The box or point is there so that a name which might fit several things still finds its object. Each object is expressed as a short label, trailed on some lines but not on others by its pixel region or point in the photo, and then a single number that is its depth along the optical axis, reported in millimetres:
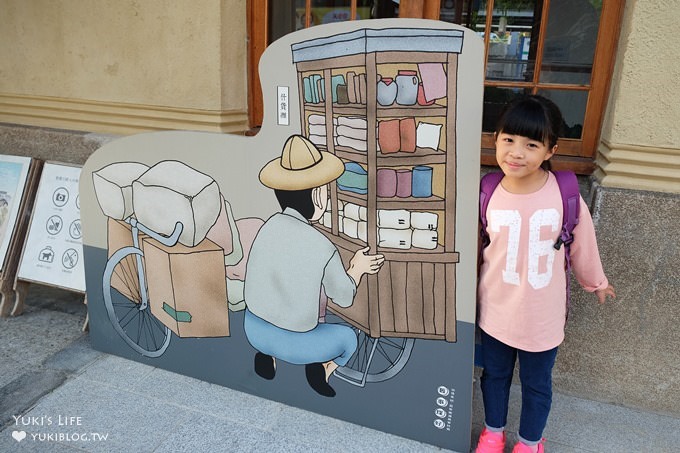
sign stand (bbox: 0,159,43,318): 3936
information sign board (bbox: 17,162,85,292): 3807
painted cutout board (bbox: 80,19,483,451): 2441
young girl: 2207
